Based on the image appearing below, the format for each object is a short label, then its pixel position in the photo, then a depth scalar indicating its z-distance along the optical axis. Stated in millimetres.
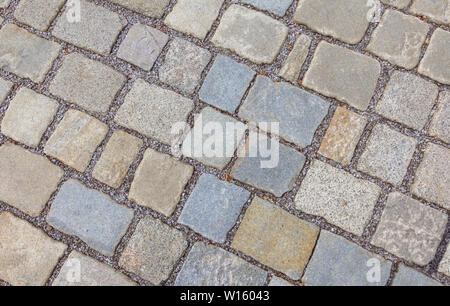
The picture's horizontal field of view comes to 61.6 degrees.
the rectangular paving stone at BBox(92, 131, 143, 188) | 2277
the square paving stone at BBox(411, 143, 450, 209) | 2188
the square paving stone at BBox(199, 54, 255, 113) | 2346
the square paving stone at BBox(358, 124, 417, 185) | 2219
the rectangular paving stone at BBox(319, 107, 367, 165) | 2248
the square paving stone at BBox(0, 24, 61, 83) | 2445
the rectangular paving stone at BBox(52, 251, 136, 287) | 2172
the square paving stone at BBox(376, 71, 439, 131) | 2281
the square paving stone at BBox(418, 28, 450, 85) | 2332
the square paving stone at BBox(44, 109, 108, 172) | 2312
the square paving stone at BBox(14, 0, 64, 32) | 2523
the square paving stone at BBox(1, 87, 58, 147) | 2355
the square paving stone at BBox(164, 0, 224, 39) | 2465
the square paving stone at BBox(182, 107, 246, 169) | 2273
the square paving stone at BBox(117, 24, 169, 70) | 2428
